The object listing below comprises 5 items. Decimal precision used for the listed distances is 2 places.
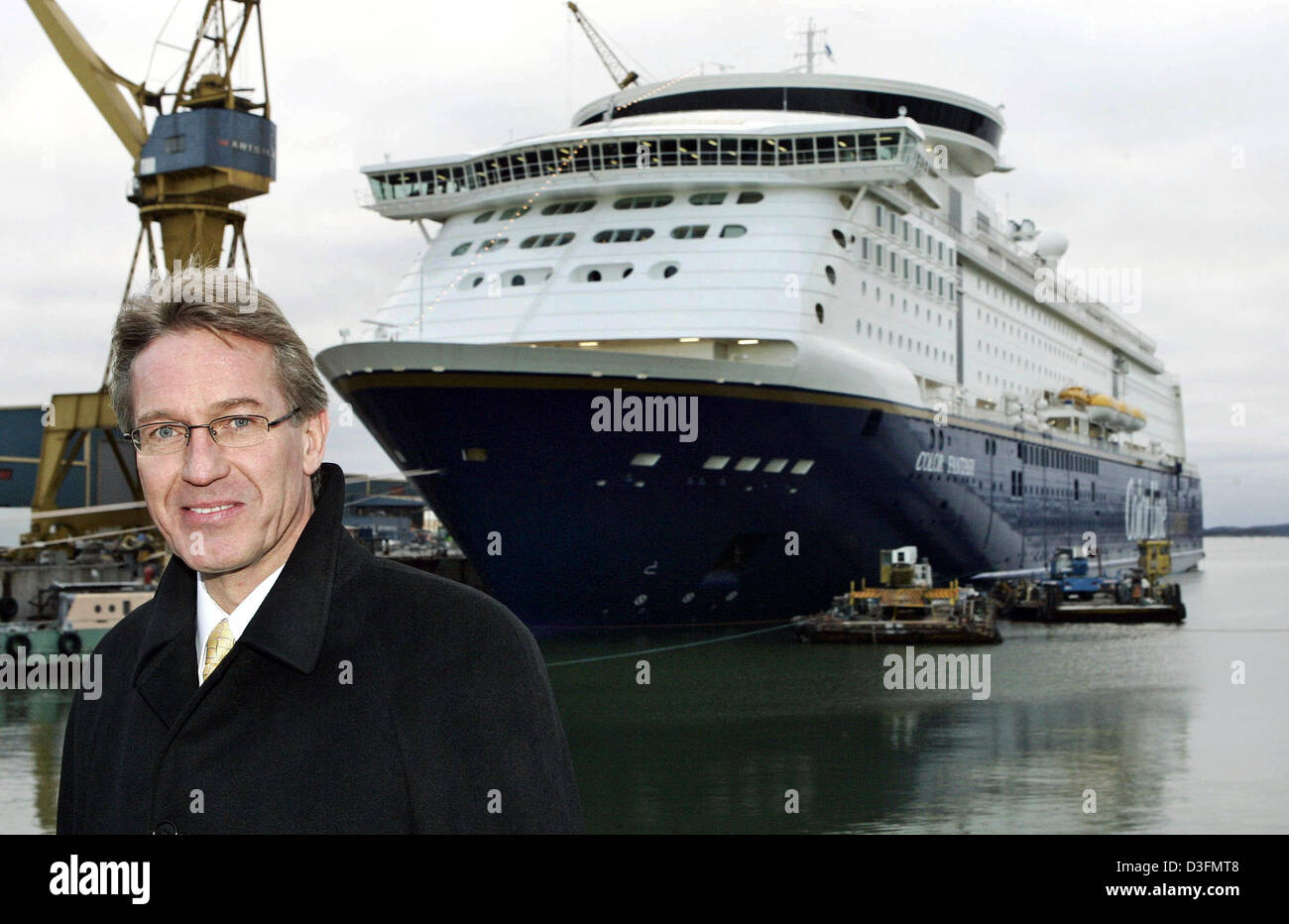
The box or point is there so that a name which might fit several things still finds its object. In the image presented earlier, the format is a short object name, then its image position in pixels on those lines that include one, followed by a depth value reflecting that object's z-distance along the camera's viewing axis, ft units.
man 7.22
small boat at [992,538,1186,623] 110.22
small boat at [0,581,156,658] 76.28
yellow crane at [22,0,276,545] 97.66
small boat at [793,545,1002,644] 82.64
